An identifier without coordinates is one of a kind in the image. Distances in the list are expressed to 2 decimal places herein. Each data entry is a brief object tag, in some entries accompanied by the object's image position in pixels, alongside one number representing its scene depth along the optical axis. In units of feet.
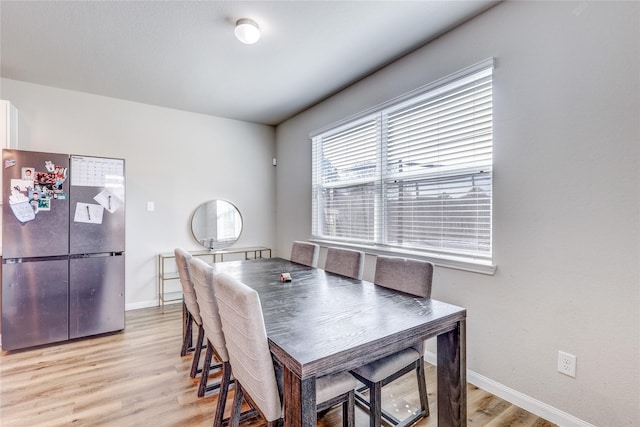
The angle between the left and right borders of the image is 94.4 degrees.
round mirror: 13.56
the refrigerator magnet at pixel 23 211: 8.36
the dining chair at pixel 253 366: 3.66
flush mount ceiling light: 6.88
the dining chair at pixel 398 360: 4.75
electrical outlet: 5.38
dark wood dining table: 3.38
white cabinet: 9.02
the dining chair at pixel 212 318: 5.00
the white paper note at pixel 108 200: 9.51
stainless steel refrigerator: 8.39
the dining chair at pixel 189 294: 6.58
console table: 12.34
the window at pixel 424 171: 6.90
